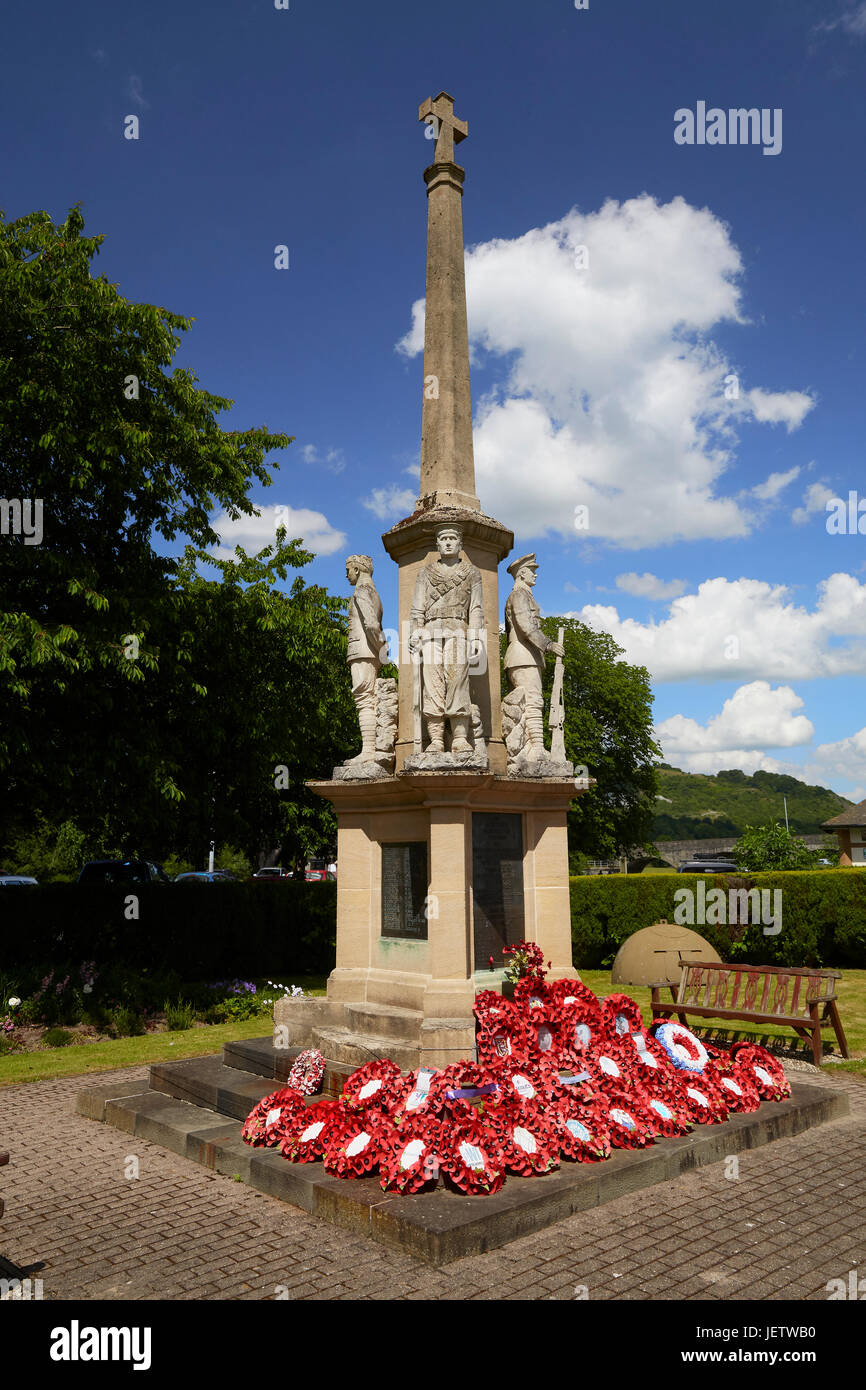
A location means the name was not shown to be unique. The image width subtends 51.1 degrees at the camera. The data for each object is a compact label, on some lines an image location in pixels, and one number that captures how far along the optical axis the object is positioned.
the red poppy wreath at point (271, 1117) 6.50
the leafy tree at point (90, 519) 11.65
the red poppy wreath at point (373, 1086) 6.26
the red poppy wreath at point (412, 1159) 5.46
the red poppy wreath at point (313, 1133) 6.09
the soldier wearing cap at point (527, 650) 8.65
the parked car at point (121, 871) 24.36
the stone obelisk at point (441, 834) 7.51
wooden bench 10.02
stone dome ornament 15.37
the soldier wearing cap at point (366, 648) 8.84
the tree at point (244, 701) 14.45
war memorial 5.73
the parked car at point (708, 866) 41.85
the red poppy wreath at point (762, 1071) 7.59
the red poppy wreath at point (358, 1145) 5.75
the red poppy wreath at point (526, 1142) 5.72
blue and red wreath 7.37
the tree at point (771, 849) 22.72
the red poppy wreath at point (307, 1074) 7.43
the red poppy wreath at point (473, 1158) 5.39
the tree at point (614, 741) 35.09
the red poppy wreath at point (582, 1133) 5.97
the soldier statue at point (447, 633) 7.82
